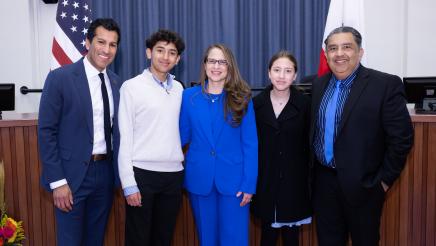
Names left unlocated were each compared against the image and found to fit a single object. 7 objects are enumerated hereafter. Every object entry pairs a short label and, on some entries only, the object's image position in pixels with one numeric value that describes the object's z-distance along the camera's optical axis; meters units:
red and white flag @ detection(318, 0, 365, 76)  4.22
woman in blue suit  2.07
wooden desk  2.37
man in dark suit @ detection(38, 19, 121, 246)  1.93
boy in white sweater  2.01
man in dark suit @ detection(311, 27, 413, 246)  1.94
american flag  3.86
